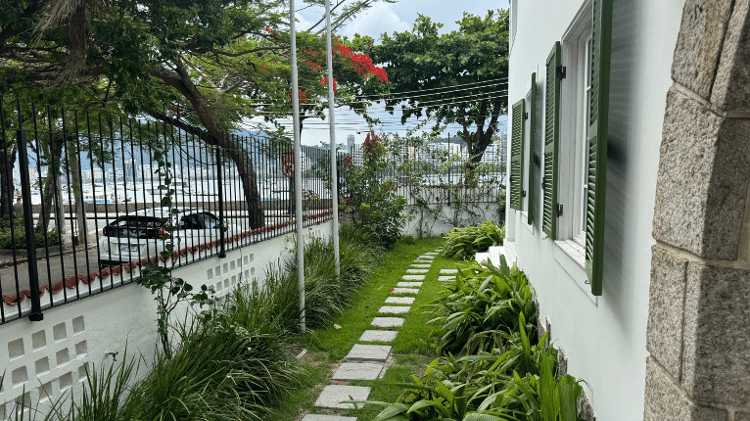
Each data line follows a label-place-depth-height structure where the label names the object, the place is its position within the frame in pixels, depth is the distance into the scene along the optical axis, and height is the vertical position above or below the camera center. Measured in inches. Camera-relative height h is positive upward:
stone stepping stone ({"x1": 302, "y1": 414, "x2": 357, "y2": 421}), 147.3 -70.2
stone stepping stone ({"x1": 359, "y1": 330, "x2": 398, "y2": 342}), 216.7 -70.4
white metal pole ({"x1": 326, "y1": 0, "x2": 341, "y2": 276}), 251.1 +16.2
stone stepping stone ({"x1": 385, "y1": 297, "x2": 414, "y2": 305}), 275.9 -70.2
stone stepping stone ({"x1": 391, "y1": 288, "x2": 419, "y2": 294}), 296.0 -69.7
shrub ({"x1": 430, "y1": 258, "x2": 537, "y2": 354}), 177.8 -52.9
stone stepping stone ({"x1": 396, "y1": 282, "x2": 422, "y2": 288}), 313.1 -69.9
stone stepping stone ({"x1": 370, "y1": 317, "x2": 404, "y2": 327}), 237.0 -70.3
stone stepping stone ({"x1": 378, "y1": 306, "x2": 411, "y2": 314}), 256.1 -70.0
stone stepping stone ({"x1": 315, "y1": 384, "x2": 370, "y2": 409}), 156.3 -70.1
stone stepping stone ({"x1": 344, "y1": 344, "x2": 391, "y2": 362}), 195.2 -70.2
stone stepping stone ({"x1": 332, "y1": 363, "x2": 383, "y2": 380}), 177.5 -70.3
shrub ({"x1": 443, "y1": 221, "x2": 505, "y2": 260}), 403.9 -57.3
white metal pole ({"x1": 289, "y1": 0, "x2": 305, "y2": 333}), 209.8 -18.0
